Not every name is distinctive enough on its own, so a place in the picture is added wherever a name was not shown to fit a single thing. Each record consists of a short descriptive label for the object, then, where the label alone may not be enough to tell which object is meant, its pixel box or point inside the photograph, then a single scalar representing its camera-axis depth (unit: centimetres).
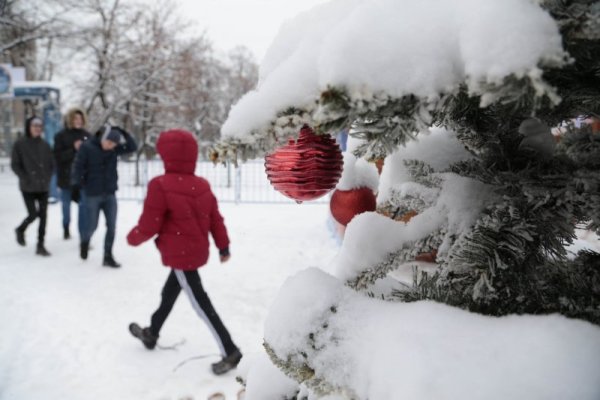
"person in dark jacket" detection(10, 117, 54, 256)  652
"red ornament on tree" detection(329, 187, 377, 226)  139
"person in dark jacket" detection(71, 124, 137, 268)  560
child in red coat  342
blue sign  1090
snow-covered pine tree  56
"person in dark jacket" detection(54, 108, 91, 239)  674
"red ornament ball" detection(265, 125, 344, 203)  100
